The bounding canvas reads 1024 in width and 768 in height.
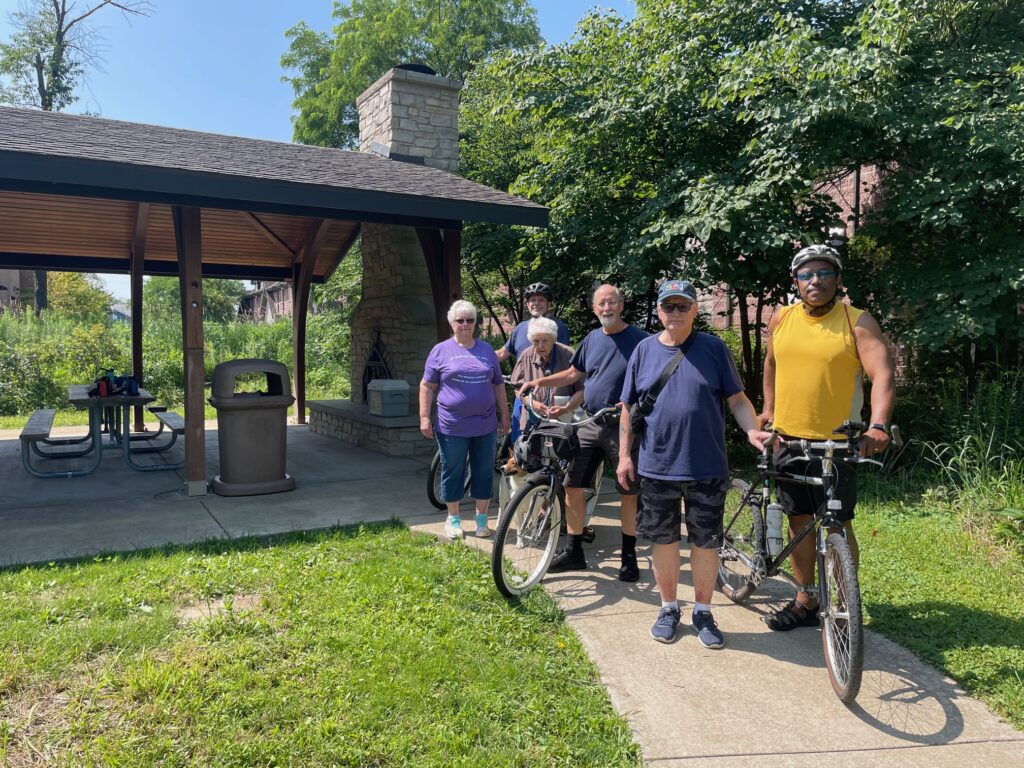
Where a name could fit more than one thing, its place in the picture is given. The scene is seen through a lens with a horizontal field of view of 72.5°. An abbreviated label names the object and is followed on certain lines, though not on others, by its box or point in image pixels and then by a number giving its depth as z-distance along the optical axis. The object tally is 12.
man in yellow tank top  3.19
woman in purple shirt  4.87
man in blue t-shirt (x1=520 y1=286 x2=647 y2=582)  4.35
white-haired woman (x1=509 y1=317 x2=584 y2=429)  4.55
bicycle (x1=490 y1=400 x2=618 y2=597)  4.11
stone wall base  8.87
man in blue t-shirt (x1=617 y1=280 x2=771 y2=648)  3.38
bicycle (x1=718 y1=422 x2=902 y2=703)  2.91
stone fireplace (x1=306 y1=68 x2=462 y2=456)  9.76
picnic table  7.29
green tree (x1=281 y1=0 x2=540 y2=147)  25.30
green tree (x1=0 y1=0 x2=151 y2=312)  24.75
